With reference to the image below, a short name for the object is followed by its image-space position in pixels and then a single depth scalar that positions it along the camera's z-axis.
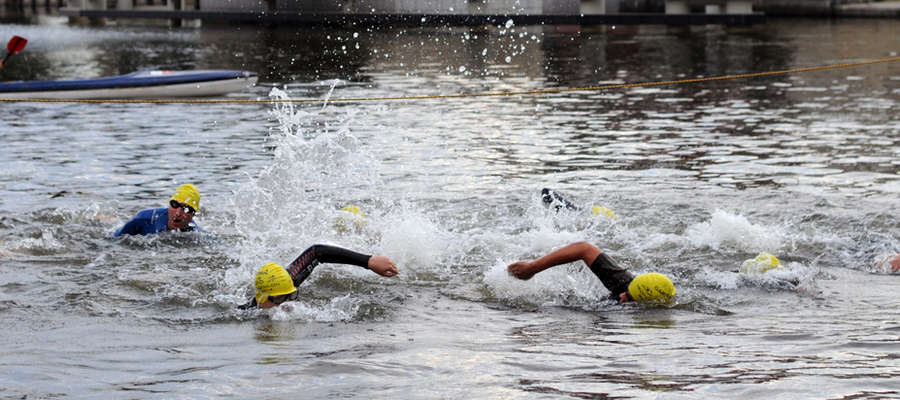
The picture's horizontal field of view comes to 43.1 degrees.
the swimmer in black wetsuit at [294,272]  10.91
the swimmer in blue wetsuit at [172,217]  13.70
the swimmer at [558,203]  14.88
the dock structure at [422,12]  68.06
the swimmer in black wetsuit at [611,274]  11.25
